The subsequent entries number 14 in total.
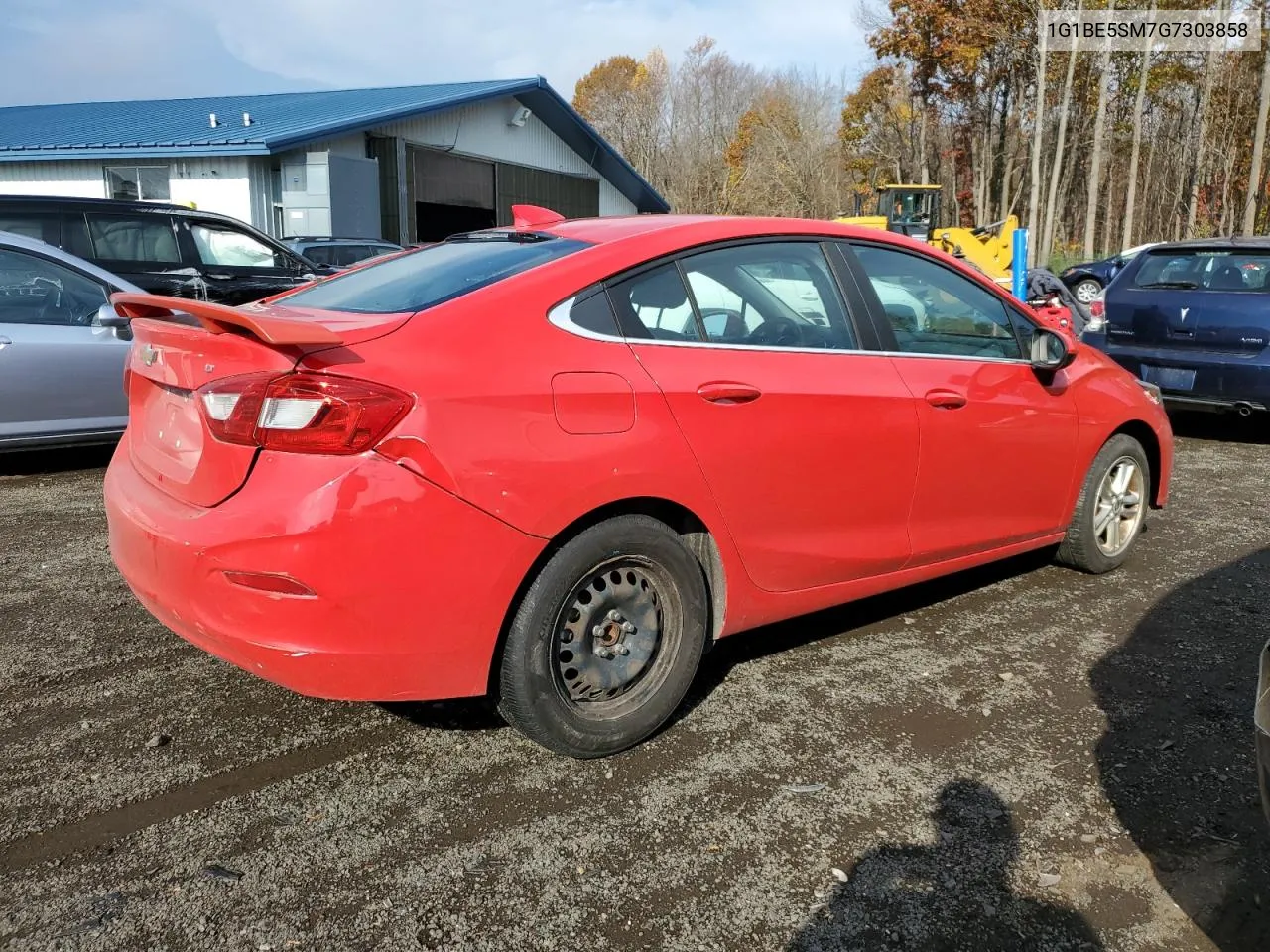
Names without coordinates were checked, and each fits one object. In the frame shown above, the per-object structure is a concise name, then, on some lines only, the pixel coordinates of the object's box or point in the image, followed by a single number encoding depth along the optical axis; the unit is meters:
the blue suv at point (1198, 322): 7.68
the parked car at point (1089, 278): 23.14
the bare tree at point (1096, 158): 32.38
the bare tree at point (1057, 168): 34.20
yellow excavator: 20.80
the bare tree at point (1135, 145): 32.47
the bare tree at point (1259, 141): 25.88
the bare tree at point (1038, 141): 33.62
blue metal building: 19.55
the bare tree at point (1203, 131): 33.25
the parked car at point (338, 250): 13.95
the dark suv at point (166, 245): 8.20
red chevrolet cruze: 2.50
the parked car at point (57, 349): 6.16
